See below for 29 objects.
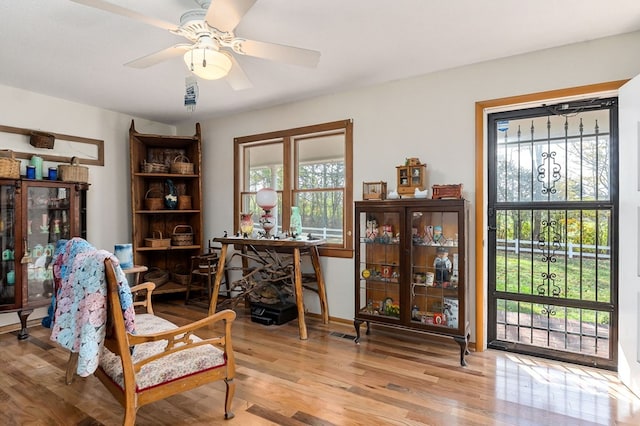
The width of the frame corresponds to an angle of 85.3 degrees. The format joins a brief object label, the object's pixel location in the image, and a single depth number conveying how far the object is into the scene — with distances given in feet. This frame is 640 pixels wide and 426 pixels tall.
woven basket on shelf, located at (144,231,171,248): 14.66
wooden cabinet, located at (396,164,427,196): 10.15
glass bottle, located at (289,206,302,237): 12.13
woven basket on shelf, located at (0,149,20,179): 10.52
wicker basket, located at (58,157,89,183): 12.16
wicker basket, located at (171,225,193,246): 15.19
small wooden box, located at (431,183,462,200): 9.30
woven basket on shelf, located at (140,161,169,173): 14.79
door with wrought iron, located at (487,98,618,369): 8.80
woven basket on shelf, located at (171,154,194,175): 15.14
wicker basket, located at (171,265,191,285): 15.21
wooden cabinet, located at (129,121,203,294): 14.70
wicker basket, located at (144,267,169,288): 14.85
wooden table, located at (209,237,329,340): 10.97
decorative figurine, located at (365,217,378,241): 10.66
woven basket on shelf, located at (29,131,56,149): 11.96
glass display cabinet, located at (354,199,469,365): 9.23
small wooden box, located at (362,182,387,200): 10.64
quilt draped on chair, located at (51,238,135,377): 5.48
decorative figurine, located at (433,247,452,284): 9.50
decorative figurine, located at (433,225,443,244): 9.65
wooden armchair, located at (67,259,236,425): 5.49
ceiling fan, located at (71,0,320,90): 6.60
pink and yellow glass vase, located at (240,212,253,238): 12.55
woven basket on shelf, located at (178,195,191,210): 15.37
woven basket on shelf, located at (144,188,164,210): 14.92
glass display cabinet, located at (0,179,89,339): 10.80
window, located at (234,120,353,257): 12.32
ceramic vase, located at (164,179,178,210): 15.14
